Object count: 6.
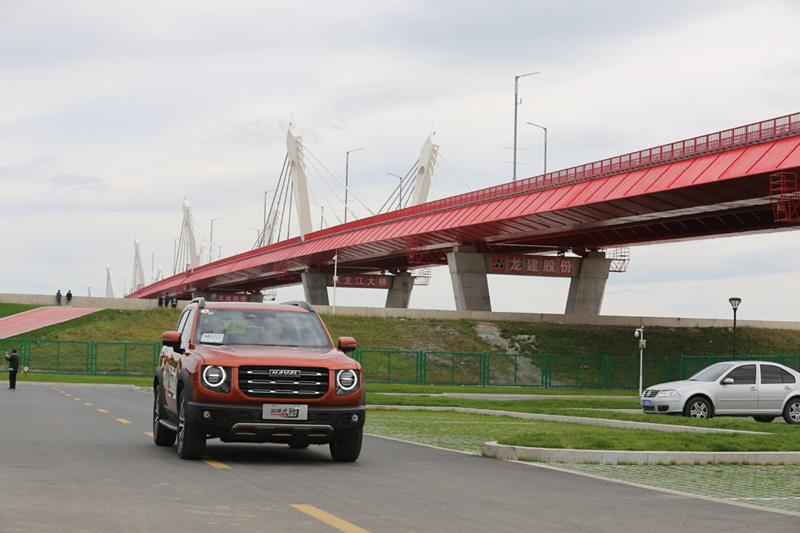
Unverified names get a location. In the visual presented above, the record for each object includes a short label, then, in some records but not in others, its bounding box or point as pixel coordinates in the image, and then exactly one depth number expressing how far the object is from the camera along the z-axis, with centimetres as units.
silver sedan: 2359
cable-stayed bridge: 4122
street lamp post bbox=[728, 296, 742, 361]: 4178
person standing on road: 3462
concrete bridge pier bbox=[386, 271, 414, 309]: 10050
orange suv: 1184
